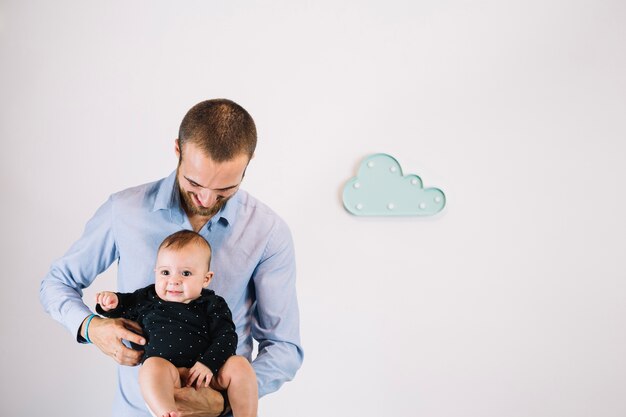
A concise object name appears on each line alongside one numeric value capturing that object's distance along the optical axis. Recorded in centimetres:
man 150
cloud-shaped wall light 268
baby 142
